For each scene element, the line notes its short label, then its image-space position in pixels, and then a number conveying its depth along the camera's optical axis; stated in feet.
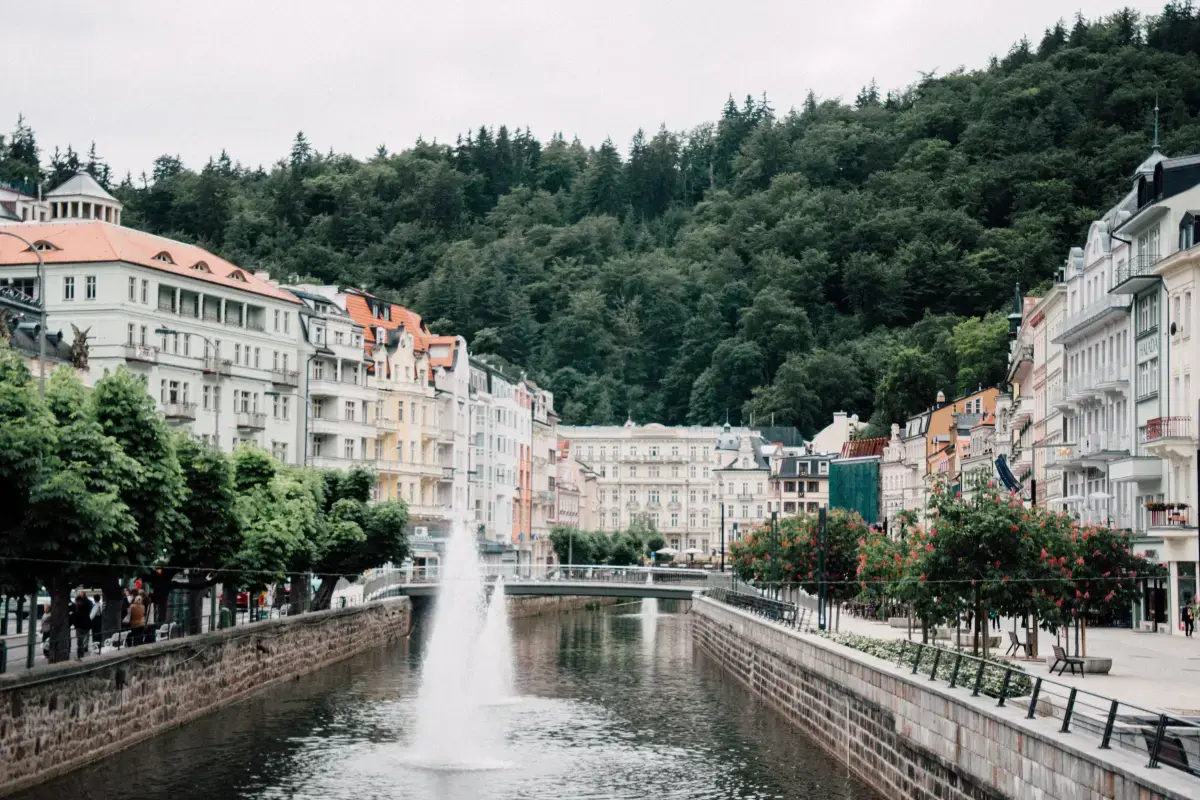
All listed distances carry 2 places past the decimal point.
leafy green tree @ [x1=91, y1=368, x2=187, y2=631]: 119.75
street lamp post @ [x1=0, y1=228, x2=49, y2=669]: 98.27
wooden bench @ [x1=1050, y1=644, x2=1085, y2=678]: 110.11
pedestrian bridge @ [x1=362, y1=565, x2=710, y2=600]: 268.41
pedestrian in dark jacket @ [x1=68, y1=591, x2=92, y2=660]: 115.44
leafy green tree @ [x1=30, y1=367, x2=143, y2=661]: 103.86
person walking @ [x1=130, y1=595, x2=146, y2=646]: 128.88
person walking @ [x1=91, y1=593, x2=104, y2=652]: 116.88
